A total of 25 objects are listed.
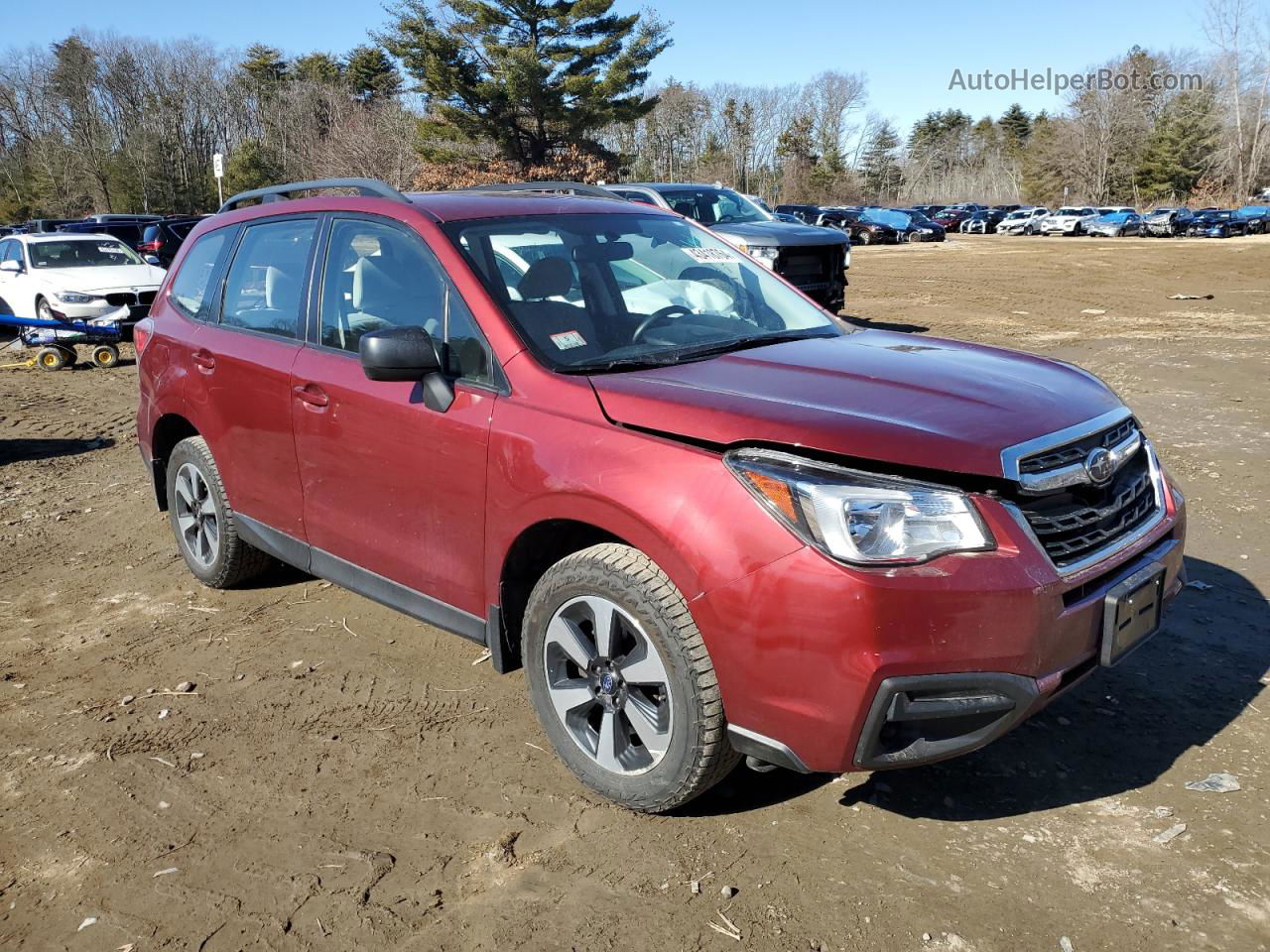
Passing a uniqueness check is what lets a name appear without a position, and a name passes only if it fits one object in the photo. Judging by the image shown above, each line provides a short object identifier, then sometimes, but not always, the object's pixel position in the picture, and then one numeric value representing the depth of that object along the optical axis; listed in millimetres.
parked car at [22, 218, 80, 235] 21242
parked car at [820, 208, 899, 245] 48156
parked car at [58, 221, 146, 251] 20661
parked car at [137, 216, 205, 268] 18209
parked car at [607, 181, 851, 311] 12535
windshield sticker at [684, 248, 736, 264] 4258
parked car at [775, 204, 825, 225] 46444
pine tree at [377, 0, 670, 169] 43344
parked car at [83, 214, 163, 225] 21750
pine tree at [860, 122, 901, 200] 103625
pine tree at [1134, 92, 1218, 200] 76375
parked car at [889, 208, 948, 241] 49219
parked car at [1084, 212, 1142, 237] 52406
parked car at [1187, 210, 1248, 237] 48000
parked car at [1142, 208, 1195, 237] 49500
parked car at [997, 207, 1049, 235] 56875
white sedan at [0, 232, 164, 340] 14273
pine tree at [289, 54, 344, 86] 72062
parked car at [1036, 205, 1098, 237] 54344
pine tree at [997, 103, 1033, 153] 107669
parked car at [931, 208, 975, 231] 61719
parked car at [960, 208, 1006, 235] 59938
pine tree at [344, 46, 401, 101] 70625
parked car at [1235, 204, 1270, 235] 50062
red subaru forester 2588
